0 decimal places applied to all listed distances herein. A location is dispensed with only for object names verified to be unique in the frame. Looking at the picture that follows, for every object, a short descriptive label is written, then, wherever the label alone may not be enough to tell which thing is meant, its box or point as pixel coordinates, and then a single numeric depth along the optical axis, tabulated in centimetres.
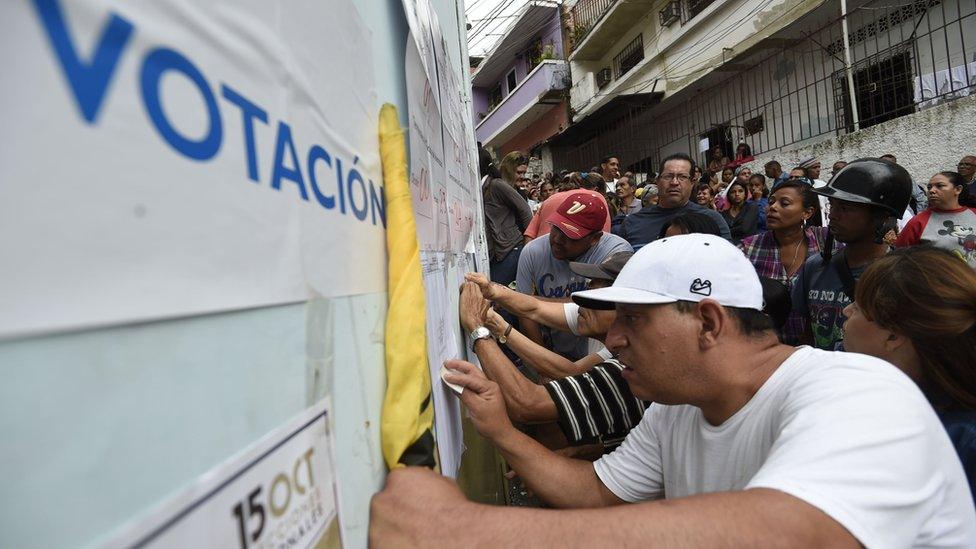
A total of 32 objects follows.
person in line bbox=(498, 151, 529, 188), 464
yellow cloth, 81
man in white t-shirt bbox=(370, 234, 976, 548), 79
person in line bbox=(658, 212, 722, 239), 298
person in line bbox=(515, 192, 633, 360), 281
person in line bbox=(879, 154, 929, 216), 563
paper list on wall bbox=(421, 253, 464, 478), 112
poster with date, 36
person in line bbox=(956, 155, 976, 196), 507
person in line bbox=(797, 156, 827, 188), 645
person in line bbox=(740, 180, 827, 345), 316
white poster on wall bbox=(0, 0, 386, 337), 29
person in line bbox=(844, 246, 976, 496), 137
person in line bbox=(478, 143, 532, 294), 436
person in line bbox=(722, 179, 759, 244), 547
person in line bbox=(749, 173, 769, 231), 595
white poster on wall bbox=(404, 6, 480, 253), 118
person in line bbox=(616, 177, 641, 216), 688
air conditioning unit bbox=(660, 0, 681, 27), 1180
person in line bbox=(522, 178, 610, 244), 348
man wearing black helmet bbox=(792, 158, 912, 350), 246
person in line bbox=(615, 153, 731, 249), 365
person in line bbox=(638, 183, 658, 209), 580
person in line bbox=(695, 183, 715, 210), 698
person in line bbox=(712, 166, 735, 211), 841
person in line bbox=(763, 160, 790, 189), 717
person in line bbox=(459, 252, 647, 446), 184
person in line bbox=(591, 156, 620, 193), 801
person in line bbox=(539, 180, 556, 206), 861
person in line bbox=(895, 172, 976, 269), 370
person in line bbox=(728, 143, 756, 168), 903
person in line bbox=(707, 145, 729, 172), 937
